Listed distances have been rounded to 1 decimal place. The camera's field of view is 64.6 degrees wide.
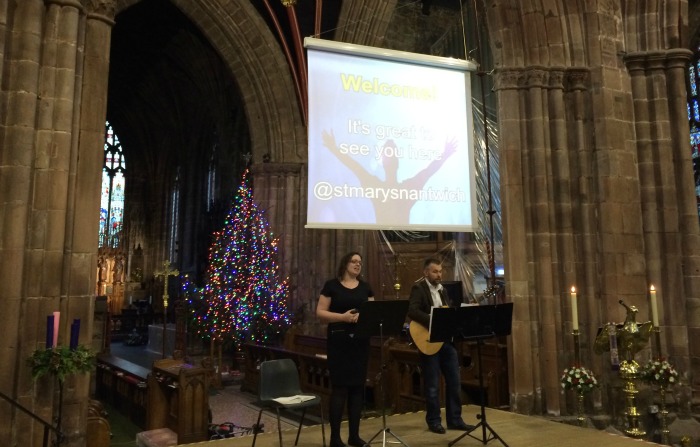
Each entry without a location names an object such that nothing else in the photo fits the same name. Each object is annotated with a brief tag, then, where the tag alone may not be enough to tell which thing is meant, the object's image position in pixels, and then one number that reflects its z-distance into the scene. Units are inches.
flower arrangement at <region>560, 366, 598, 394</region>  236.7
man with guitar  185.0
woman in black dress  160.6
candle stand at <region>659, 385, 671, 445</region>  239.5
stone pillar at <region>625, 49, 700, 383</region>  271.1
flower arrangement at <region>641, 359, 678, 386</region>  236.8
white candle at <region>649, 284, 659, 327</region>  235.0
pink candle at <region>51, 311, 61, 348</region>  170.7
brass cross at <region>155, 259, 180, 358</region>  424.6
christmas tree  462.3
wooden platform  174.7
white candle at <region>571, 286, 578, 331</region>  222.7
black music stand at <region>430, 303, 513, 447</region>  162.2
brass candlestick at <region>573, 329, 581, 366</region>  229.6
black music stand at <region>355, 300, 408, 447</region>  151.8
